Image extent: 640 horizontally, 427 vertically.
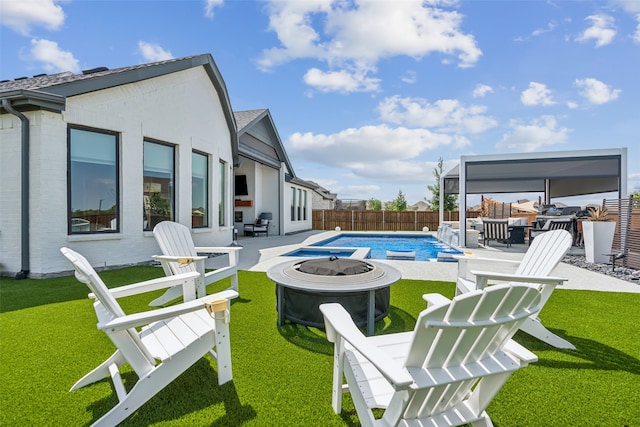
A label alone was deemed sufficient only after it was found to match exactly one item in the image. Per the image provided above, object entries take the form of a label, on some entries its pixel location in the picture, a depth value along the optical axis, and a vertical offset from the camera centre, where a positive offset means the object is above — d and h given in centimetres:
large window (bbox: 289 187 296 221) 1748 +44
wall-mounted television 1515 +122
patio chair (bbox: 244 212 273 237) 1464 -83
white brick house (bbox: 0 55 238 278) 549 +97
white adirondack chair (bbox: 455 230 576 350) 281 -62
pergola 902 +160
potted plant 766 -68
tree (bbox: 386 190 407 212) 2641 +80
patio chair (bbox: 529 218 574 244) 1049 -44
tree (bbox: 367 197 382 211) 3053 +70
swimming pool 1070 -150
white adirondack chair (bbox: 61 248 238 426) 173 -91
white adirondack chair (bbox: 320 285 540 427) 127 -69
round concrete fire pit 298 -77
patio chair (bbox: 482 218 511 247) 1096 -67
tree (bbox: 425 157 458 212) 2334 +104
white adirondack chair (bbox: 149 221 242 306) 373 -64
